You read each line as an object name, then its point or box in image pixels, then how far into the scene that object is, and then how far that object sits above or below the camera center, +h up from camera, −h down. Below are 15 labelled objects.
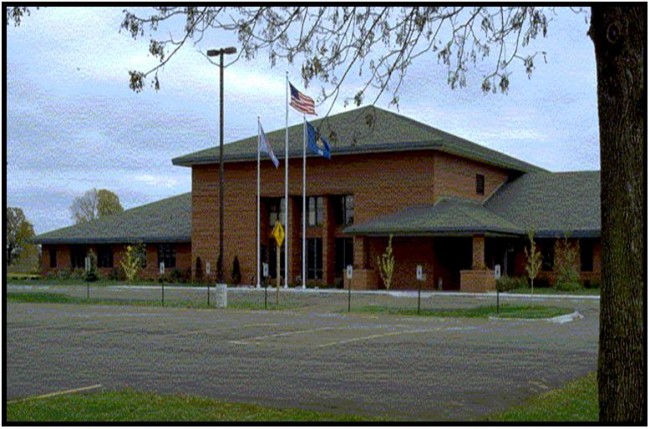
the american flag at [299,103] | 37.51 +6.11
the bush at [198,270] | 51.59 -0.70
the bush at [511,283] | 41.22 -1.20
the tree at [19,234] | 64.12 +1.62
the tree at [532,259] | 40.16 -0.14
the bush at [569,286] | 40.59 -1.30
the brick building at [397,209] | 43.25 +2.36
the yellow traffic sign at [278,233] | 33.41 +0.82
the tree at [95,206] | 89.69 +4.89
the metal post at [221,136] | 31.92 +4.08
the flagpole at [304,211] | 45.34 +2.21
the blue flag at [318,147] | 37.31 +4.51
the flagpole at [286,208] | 45.19 +2.36
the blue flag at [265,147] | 42.94 +5.00
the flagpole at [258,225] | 46.34 +1.60
